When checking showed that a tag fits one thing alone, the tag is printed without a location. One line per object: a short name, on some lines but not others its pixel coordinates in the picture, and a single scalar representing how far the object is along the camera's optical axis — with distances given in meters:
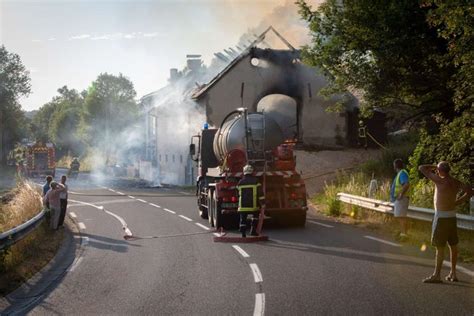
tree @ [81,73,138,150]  88.00
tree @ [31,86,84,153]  110.93
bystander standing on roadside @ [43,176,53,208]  17.73
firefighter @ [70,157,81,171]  51.59
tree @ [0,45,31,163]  63.22
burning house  36.03
